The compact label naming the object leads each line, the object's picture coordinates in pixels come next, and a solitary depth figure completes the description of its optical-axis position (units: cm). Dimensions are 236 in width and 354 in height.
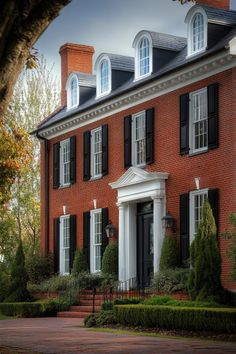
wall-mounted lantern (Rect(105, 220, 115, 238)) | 2830
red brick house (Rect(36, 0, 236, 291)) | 2311
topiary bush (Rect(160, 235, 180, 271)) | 2447
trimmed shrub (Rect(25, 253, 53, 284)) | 3231
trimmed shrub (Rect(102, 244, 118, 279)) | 2800
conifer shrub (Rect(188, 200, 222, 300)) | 2120
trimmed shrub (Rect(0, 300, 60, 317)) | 2681
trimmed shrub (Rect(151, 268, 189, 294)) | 2311
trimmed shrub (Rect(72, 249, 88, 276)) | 2997
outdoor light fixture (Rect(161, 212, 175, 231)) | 2488
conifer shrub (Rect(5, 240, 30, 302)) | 2902
